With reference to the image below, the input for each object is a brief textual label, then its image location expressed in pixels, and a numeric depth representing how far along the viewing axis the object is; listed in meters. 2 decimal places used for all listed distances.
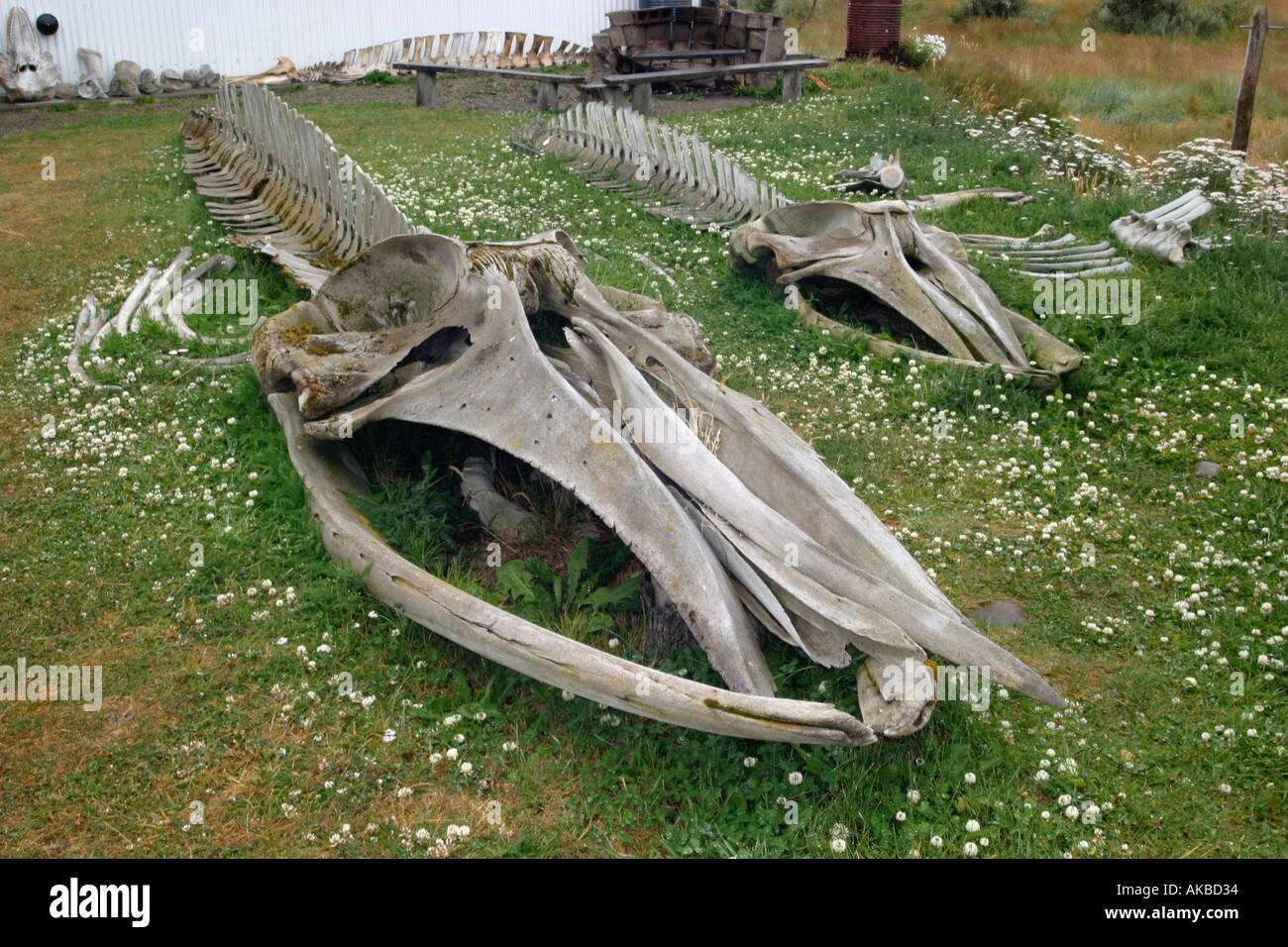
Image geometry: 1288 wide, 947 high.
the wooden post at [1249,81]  12.13
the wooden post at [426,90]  19.61
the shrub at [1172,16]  24.81
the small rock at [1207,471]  6.17
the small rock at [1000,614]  4.94
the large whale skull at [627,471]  3.38
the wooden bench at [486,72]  18.17
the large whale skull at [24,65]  19.25
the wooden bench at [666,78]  17.72
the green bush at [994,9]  26.95
